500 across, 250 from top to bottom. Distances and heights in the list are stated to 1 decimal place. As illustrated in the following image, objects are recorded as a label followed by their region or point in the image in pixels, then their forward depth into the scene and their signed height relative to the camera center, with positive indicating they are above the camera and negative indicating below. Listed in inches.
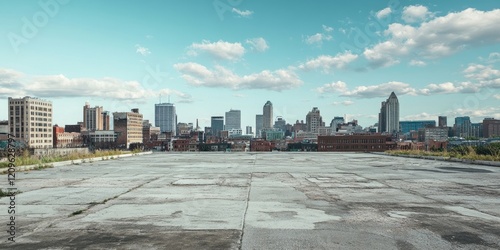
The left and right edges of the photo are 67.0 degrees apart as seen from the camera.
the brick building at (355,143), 5466.0 -152.8
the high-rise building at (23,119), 7524.6 +322.3
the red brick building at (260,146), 6136.8 -207.0
